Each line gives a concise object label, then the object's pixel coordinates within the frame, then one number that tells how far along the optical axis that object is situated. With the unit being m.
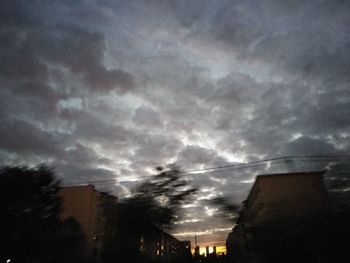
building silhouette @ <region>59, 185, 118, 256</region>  34.44
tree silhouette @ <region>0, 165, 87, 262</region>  23.95
